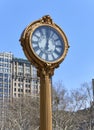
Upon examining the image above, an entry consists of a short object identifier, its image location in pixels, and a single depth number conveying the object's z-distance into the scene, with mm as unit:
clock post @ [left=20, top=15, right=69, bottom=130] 5539
